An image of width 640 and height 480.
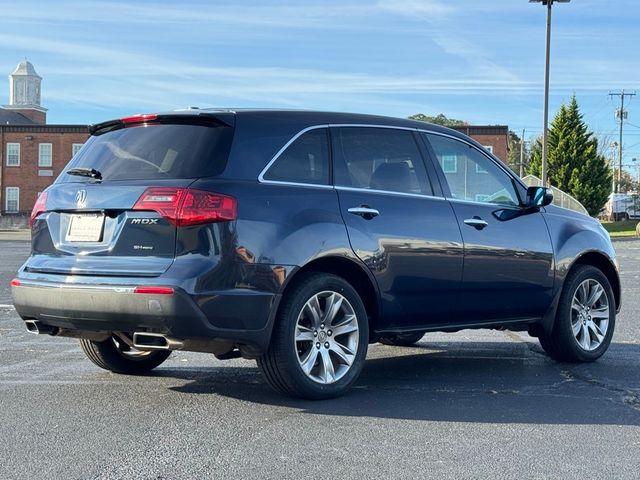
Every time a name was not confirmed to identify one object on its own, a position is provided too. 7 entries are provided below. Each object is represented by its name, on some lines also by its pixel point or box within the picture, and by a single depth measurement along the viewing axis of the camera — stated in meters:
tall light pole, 33.00
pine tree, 57.94
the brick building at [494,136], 56.38
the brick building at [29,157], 64.25
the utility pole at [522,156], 89.12
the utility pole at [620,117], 93.94
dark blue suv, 5.23
